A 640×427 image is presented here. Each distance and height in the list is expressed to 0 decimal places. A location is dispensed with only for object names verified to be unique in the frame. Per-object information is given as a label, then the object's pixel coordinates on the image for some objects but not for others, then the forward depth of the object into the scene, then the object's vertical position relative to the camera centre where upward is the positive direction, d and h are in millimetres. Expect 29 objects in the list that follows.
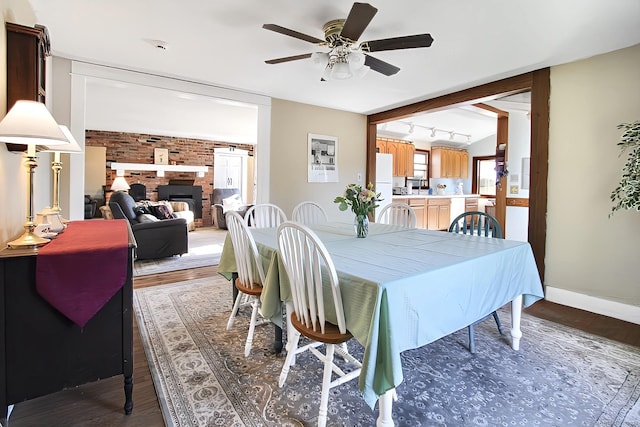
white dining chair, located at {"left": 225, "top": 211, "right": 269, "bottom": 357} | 2001 -407
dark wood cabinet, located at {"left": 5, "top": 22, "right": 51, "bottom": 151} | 1613 +693
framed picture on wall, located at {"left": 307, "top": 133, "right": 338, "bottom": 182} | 4766 +682
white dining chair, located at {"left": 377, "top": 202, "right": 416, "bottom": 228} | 3178 -118
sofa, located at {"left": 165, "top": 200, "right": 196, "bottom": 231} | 7177 -264
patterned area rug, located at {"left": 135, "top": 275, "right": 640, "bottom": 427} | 1523 -1015
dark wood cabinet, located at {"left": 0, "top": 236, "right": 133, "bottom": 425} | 1296 -644
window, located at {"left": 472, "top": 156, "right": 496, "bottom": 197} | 8359 +790
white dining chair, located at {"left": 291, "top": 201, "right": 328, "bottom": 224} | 3561 -142
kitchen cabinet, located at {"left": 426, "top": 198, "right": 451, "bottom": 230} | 7176 -203
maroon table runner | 1318 -337
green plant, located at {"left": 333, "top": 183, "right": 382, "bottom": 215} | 2266 +26
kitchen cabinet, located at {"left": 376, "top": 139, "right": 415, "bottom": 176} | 7049 +1156
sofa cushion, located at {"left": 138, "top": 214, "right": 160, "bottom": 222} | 4655 -294
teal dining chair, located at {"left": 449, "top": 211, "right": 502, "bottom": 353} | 2483 -176
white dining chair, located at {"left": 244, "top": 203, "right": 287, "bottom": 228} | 3227 -173
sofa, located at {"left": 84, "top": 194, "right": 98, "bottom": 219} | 6543 -207
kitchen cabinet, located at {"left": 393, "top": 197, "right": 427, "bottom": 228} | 6770 -68
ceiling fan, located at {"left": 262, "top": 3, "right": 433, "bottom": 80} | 1946 +1053
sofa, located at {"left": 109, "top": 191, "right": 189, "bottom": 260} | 4422 -473
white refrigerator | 5805 +512
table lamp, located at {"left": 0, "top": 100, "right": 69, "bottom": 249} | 1276 +263
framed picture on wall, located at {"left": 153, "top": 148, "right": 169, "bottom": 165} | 7842 +1066
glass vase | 2324 -167
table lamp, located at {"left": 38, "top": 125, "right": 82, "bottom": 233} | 1858 -4
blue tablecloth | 1237 -406
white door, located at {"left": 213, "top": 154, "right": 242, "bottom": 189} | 8758 +820
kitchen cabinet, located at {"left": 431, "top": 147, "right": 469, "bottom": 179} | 7969 +1078
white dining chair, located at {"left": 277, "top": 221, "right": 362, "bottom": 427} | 1382 -411
